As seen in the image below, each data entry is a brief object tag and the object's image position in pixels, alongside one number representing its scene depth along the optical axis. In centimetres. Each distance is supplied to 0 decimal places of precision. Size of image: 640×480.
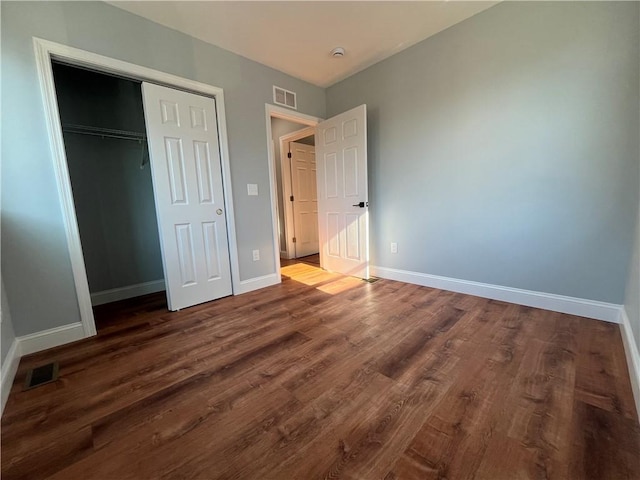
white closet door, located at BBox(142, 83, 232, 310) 221
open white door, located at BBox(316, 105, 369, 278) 297
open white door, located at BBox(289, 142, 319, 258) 451
